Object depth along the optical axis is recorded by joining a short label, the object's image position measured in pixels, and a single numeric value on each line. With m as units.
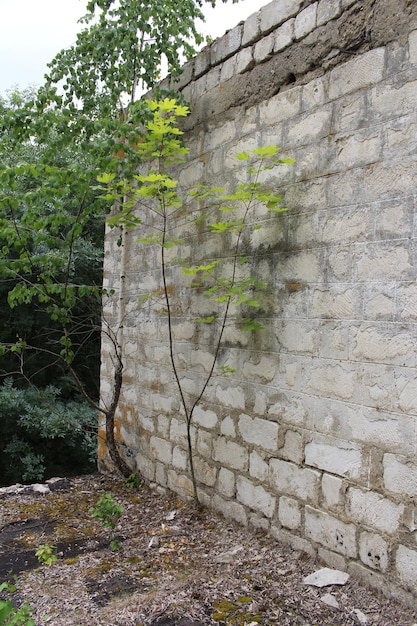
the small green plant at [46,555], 2.76
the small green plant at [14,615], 1.64
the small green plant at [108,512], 3.16
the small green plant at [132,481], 4.06
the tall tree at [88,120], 3.63
